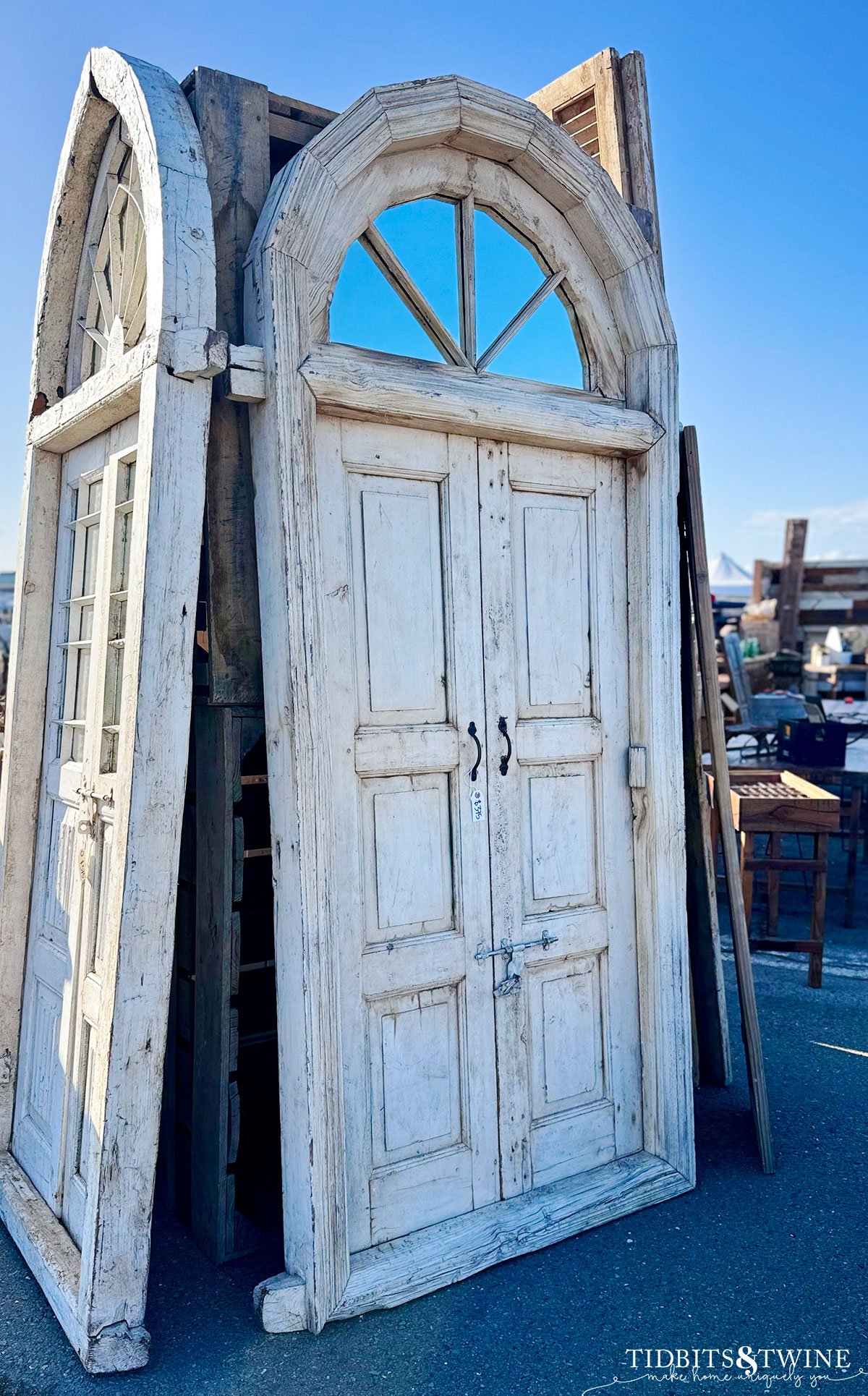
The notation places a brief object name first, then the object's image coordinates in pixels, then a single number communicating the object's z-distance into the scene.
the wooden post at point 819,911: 5.57
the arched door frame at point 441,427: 2.83
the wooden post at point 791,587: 15.38
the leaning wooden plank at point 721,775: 3.72
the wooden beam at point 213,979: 3.14
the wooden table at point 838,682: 13.43
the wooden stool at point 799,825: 5.56
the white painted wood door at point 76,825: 3.07
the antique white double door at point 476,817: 3.04
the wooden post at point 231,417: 3.06
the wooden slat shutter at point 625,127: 4.14
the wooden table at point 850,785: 7.44
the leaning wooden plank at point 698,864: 4.27
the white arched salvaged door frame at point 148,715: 2.67
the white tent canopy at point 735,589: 37.44
